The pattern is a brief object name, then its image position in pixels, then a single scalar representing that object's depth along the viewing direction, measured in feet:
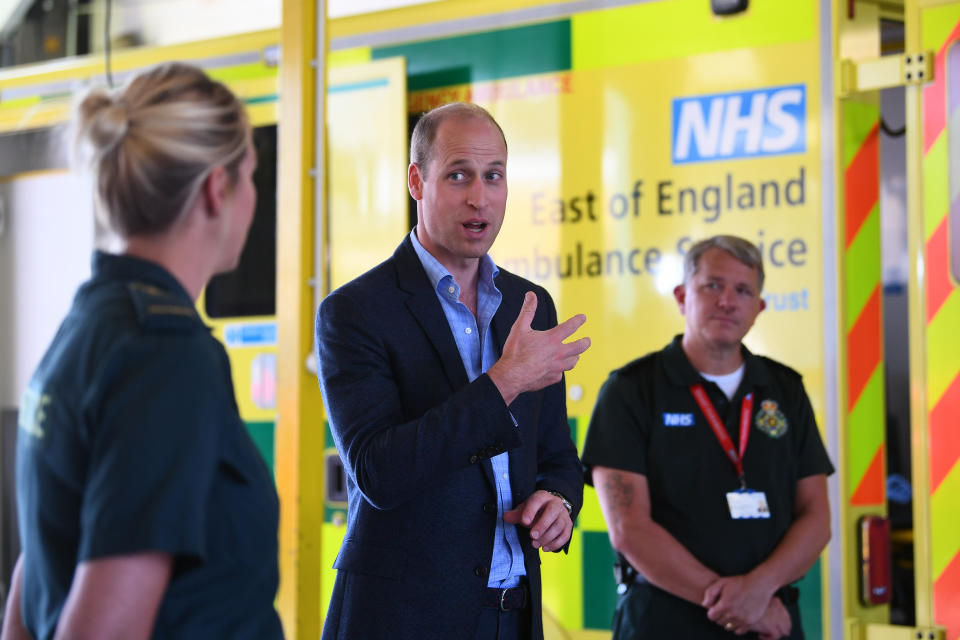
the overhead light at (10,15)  16.90
